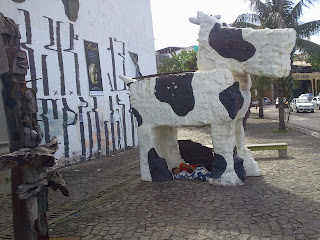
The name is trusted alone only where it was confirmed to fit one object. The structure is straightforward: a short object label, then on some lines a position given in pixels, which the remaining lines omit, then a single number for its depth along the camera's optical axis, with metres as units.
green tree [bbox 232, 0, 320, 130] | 12.23
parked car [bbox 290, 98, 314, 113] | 22.64
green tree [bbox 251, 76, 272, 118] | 14.02
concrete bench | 7.18
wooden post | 2.89
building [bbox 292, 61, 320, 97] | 37.50
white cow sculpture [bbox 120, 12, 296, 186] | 4.75
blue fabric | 5.47
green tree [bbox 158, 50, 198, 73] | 22.25
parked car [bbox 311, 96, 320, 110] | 25.61
